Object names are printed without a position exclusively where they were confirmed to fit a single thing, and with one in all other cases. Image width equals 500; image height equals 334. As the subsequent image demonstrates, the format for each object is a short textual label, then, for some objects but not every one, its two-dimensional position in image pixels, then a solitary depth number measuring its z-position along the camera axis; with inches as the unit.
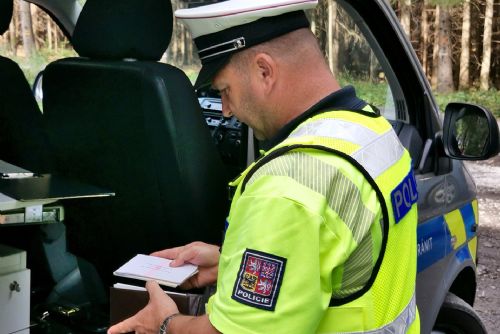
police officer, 51.0
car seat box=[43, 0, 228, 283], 86.5
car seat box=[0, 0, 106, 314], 98.4
